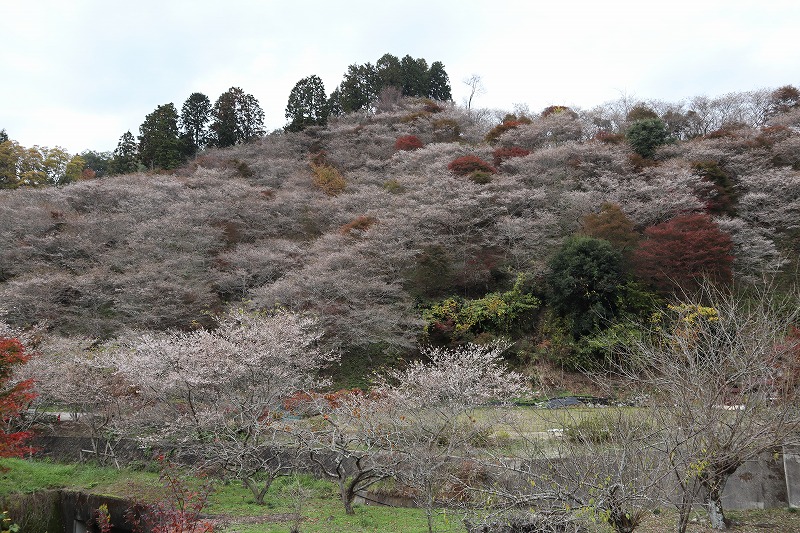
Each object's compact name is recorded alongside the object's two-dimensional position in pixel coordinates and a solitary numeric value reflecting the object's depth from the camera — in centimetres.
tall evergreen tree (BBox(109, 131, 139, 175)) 4141
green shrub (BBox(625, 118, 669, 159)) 2705
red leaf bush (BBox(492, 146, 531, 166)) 2817
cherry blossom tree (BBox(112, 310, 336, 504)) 1099
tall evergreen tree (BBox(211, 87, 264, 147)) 4362
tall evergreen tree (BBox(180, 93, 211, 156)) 4422
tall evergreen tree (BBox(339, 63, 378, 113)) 4378
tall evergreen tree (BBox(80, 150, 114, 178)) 5325
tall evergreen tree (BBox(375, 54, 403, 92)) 4570
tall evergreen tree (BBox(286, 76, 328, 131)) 4231
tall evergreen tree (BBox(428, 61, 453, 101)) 4788
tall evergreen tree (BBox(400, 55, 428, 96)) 4691
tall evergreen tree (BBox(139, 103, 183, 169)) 3953
